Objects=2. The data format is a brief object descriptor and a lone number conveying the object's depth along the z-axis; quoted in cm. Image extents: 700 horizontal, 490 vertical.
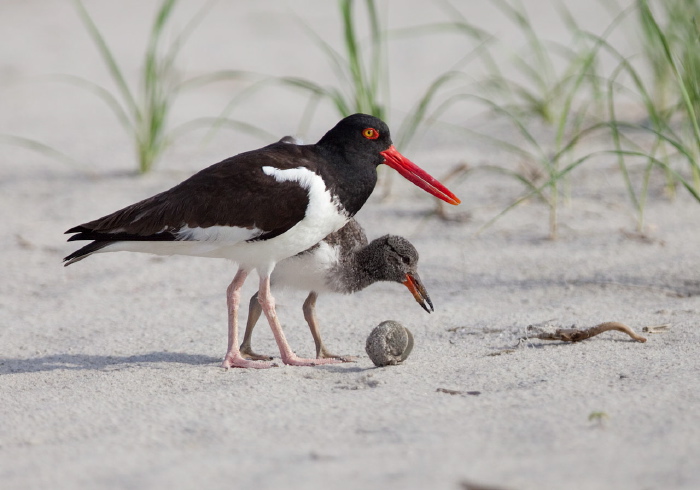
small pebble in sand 846
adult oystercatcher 877
